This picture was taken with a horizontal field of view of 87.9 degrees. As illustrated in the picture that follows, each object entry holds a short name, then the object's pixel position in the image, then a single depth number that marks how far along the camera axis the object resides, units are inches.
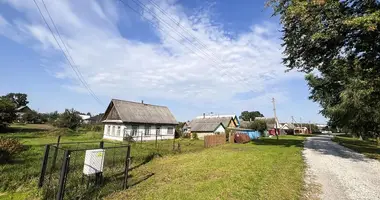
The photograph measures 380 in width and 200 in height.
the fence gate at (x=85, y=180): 243.8
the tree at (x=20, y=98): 4045.3
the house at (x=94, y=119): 2900.8
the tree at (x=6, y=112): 1135.6
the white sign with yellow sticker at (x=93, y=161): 268.5
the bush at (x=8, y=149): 383.1
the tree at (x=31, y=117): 2381.0
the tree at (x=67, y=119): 1393.1
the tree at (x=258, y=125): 1691.9
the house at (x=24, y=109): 2728.6
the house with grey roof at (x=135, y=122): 1083.3
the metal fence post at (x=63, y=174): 212.7
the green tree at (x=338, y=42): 468.1
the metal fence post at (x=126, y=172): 285.4
